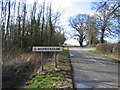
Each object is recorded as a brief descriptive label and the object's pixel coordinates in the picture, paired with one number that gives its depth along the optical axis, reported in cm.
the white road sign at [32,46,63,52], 643
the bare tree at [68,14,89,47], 4308
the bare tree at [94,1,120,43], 1153
